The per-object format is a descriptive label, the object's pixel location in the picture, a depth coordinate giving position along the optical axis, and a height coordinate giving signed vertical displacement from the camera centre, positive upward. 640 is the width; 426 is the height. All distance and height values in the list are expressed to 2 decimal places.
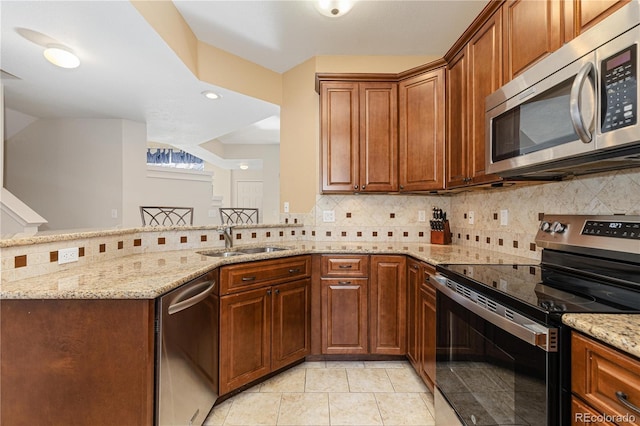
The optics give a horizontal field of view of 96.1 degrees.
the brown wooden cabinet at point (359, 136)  2.54 +0.69
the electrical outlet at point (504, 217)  2.05 -0.03
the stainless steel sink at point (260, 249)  2.46 -0.31
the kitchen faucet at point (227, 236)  2.32 -0.18
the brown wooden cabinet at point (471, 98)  1.71 +0.77
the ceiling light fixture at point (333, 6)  1.91 +1.40
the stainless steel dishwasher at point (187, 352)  1.19 -0.67
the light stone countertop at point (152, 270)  1.11 -0.29
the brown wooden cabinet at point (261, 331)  1.77 -0.80
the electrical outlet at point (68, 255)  1.44 -0.21
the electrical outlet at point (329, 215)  2.85 -0.02
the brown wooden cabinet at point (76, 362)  1.08 -0.57
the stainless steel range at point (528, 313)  0.86 -0.36
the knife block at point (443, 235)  2.60 -0.20
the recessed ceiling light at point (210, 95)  2.92 +1.23
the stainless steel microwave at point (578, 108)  0.90 +0.40
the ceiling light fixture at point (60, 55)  2.22 +1.24
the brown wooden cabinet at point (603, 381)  0.65 -0.42
